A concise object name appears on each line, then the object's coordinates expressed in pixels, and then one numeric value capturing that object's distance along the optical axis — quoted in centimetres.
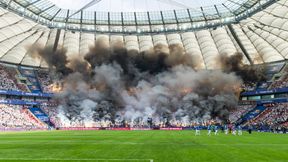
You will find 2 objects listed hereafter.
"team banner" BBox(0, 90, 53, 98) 8992
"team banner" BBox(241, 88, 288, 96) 8778
